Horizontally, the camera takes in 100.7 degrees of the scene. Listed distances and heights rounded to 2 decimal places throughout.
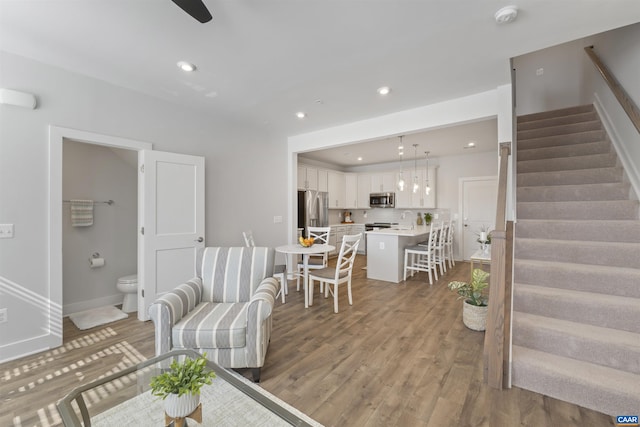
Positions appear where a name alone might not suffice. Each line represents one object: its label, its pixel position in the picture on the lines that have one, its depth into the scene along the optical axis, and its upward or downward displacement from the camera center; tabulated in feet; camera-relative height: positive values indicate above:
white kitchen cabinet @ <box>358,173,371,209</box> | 25.46 +2.19
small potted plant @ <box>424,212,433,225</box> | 21.44 -0.48
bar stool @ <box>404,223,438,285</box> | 15.02 -2.80
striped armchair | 6.11 -2.67
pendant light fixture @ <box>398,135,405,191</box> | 16.72 +4.52
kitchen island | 15.29 -2.47
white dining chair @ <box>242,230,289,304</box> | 11.92 -2.70
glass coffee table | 3.83 -3.24
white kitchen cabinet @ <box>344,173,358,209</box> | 25.91 +2.02
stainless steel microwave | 23.73 +1.07
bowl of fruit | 11.87 -1.38
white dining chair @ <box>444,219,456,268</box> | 18.39 -2.59
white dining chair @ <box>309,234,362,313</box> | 10.91 -2.68
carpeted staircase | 5.76 -1.80
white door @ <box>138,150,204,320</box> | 10.16 -0.40
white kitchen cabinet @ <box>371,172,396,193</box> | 24.07 +2.74
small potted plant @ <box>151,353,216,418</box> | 3.35 -2.27
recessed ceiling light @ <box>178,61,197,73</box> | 8.38 +4.65
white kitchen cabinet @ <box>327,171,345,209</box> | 24.17 +2.12
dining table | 11.19 -1.69
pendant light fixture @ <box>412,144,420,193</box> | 22.24 +3.59
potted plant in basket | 8.94 -3.15
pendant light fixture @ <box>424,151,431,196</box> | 21.78 +3.30
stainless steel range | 24.64 -1.25
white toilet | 10.96 -3.35
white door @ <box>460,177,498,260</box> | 20.27 +0.42
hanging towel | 10.89 -0.13
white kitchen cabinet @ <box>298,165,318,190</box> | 21.03 +2.75
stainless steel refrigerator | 20.71 +0.20
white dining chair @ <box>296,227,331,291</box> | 12.25 -2.42
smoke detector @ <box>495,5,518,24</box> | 6.08 +4.65
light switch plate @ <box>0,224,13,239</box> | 7.55 -0.62
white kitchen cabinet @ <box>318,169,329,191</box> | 22.98 +2.74
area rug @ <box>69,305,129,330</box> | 9.81 -4.21
